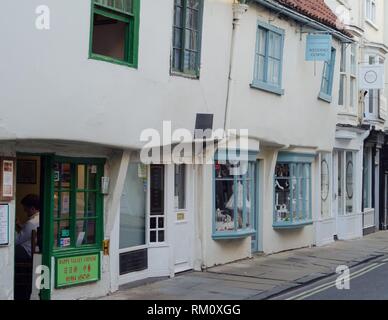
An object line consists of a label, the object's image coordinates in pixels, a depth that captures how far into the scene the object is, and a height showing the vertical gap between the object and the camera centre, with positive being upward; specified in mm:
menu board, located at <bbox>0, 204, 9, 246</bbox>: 8773 -635
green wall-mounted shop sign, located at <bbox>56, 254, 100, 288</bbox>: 9742 -1386
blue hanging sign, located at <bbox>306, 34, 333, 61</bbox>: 16031 +3175
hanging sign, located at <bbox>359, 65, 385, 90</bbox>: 20734 +3207
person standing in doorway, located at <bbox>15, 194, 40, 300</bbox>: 9867 -1084
